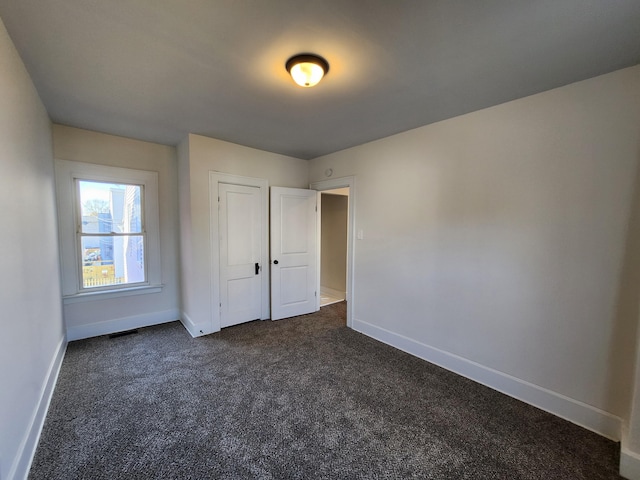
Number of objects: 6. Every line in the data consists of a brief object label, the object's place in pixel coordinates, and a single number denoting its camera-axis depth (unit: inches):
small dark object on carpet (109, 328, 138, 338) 131.8
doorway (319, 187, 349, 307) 212.5
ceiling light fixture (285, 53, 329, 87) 67.5
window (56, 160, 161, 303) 122.5
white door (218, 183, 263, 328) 141.1
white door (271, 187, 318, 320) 157.6
